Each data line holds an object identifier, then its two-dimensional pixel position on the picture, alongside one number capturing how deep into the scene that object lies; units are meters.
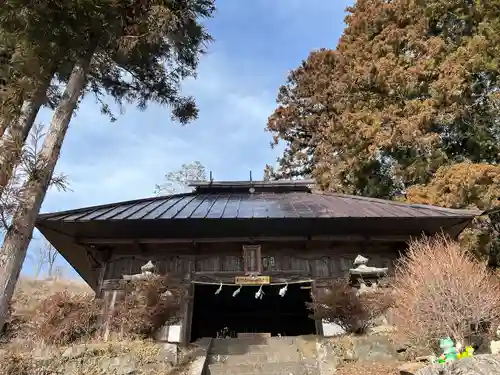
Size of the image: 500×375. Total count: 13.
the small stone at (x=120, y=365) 6.94
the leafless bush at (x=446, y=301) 6.18
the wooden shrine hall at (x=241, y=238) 8.96
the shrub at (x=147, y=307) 7.80
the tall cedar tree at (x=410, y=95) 15.29
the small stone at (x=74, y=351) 7.07
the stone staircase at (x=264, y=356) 7.27
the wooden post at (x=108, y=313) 8.18
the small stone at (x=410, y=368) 5.88
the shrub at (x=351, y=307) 7.83
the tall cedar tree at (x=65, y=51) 6.96
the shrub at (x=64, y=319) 7.74
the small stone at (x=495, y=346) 5.96
